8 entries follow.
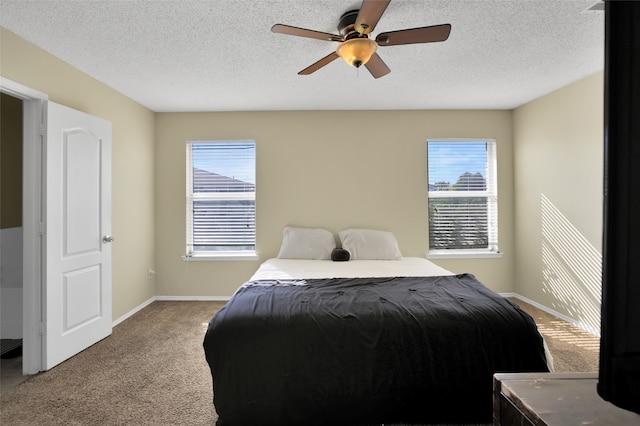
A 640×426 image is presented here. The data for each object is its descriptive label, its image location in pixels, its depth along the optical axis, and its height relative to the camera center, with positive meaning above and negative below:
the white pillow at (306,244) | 3.93 -0.42
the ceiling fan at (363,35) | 1.83 +1.09
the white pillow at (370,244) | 3.89 -0.42
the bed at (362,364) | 1.74 -0.85
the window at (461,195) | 4.41 +0.23
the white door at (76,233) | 2.58 -0.21
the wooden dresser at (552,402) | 0.56 -0.37
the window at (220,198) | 4.39 +0.17
